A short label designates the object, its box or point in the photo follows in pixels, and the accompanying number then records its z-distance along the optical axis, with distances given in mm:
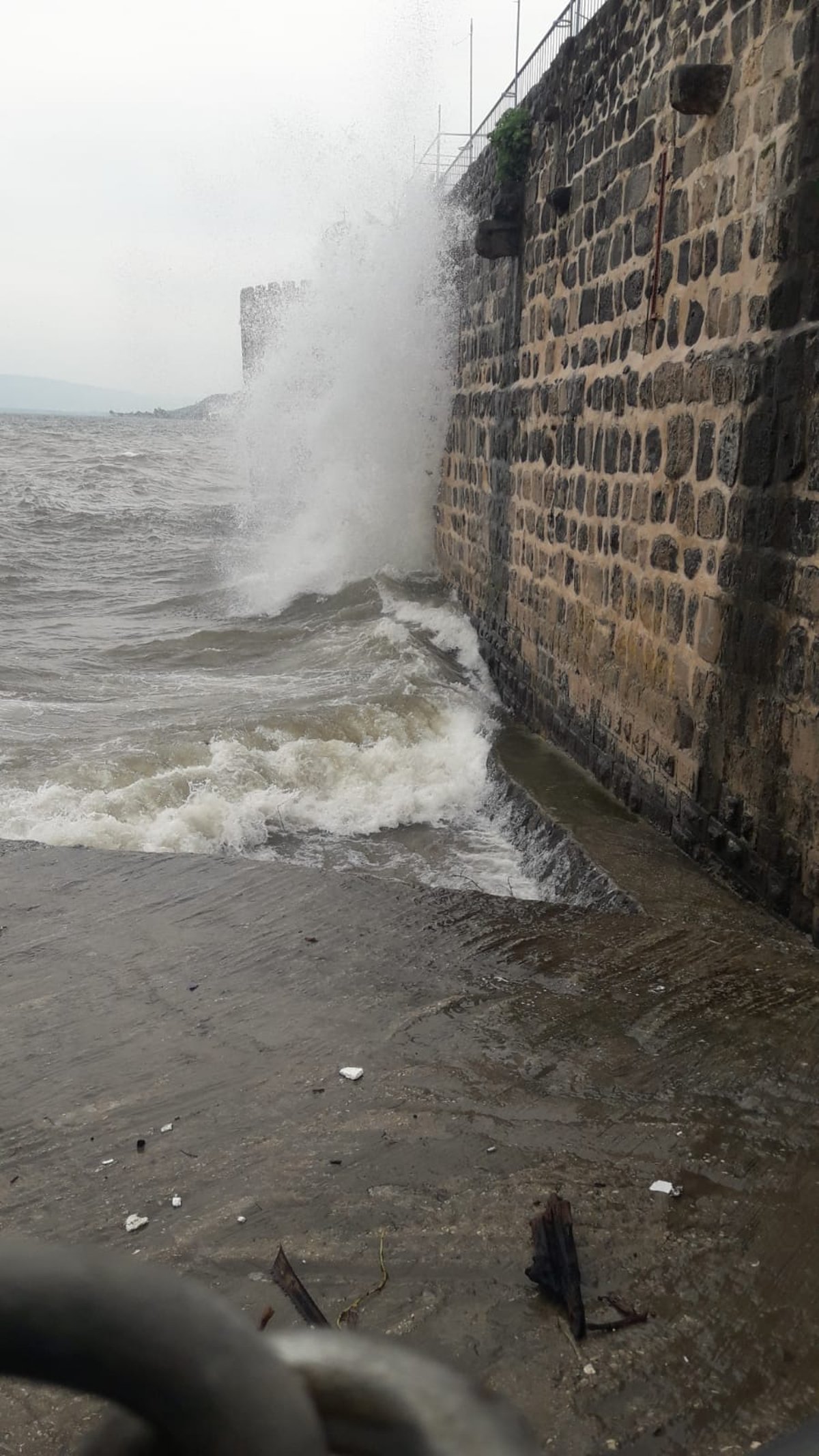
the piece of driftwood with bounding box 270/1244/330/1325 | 2221
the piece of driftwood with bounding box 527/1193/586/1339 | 2238
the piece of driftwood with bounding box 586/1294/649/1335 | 2182
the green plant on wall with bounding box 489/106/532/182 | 8062
